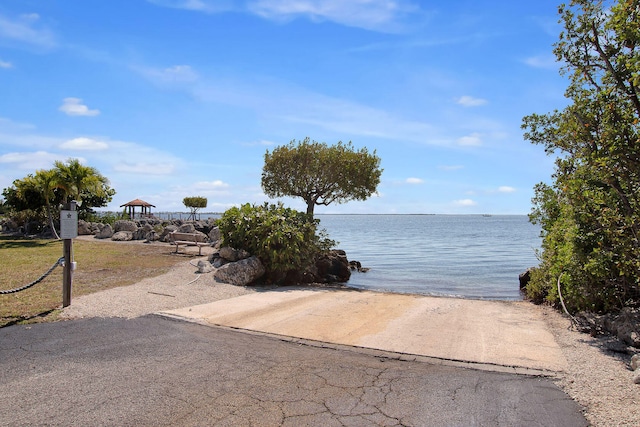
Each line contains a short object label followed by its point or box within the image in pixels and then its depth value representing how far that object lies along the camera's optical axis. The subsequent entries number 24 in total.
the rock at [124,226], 31.59
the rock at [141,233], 29.36
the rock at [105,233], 29.34
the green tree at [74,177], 25.23
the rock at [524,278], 17.53
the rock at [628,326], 6.19
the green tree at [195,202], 63.34
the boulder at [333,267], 19.05
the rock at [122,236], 27.90
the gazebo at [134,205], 52.69
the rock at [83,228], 31.67
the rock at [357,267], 25.24
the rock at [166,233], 27.96
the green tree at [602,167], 5.98
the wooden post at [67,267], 8.57
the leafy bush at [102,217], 37.34
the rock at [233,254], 13.30
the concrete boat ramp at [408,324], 6.02
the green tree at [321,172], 19.19
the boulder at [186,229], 29.64
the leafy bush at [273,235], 12.73
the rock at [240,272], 12.10
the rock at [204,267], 13.27
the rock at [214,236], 26.86
